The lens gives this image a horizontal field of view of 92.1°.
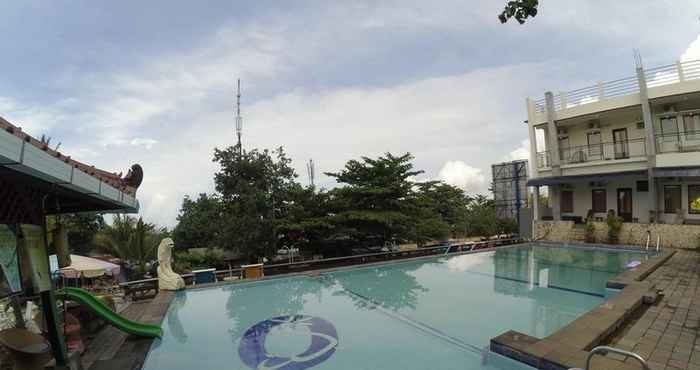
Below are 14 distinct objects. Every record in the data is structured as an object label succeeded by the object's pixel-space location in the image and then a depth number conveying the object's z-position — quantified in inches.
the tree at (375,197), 519.8
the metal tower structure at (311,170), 1121.4
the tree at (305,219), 510.3
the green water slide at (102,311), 217.5
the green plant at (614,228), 590.2
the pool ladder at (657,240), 531.1
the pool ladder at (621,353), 96.6
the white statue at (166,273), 365.4
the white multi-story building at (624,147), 569.9
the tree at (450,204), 943.7
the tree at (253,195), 512.7
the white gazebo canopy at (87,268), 394.6
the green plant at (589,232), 617.3
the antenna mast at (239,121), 571.2
